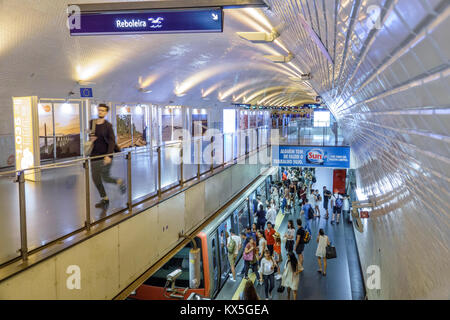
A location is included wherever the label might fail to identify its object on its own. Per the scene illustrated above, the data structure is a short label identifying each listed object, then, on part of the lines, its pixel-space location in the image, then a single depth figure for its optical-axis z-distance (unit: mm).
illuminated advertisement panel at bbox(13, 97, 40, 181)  8695
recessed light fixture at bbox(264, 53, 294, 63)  14642
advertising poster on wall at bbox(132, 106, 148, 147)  18688
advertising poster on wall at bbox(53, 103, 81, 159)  13586
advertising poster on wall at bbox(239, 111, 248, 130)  34644
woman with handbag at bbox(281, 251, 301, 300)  8961
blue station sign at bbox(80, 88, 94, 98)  14328
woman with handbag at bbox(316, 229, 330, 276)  10570
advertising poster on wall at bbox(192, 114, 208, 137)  24855
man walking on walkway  5520
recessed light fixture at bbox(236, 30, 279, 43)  10375
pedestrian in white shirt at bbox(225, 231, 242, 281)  10984
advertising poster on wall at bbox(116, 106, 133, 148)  17266
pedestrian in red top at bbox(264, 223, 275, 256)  11000
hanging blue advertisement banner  17000
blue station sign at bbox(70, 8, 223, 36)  6016
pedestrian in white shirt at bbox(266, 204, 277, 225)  13919
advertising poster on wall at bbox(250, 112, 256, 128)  39162
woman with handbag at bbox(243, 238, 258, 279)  10414
